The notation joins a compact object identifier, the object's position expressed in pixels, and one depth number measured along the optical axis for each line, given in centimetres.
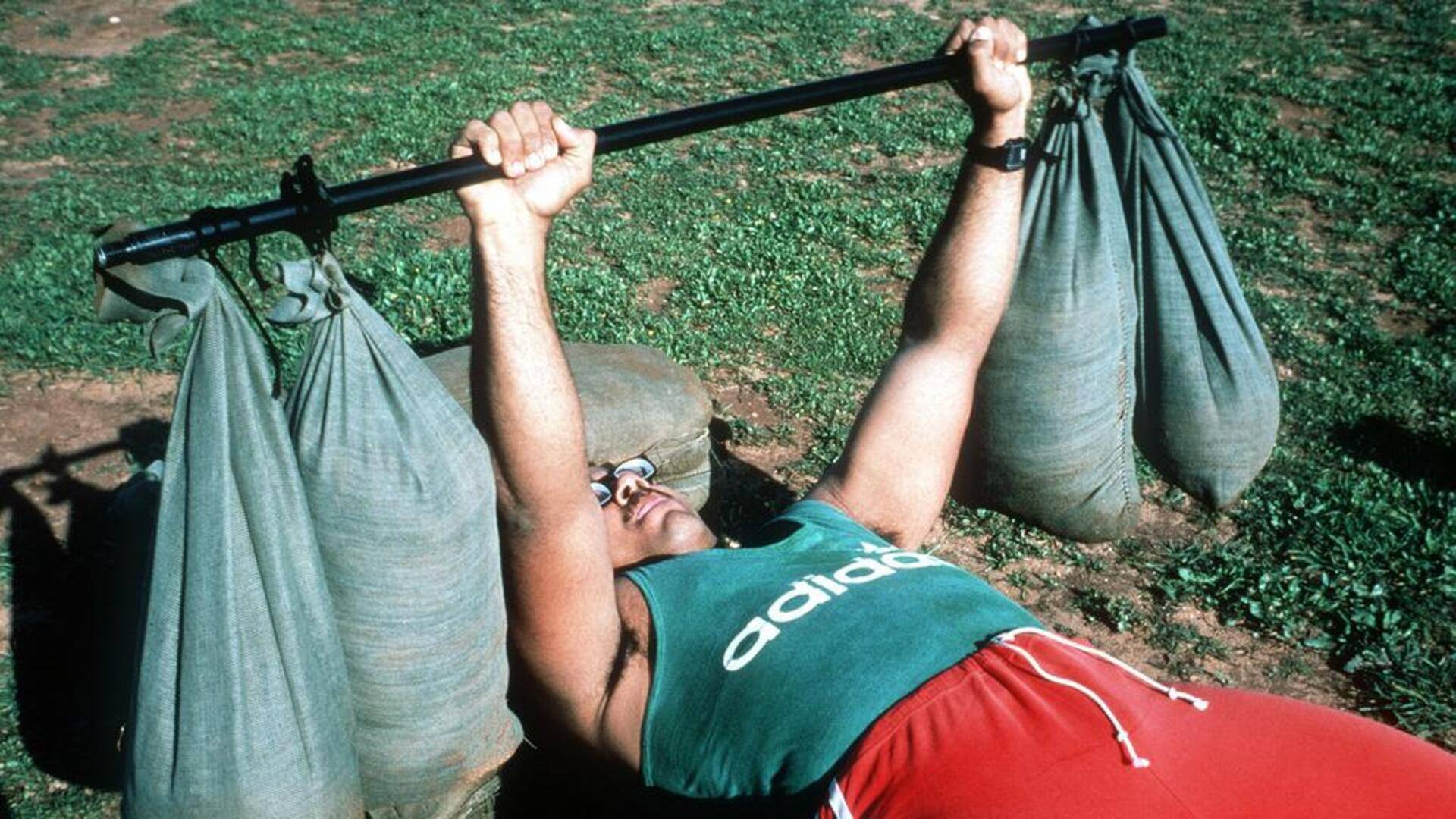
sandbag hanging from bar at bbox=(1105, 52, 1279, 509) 309
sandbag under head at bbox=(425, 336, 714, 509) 347
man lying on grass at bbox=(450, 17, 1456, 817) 193
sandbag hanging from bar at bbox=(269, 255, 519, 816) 195
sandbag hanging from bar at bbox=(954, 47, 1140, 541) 302
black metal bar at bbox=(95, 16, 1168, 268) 179
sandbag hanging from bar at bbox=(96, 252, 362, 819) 184
